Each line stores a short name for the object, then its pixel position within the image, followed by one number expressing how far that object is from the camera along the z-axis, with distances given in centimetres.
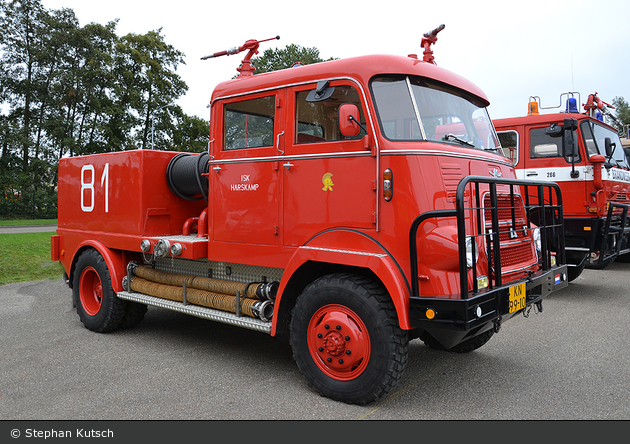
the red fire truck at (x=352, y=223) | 362
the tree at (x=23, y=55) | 3000
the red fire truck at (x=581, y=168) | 779
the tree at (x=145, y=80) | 2967
